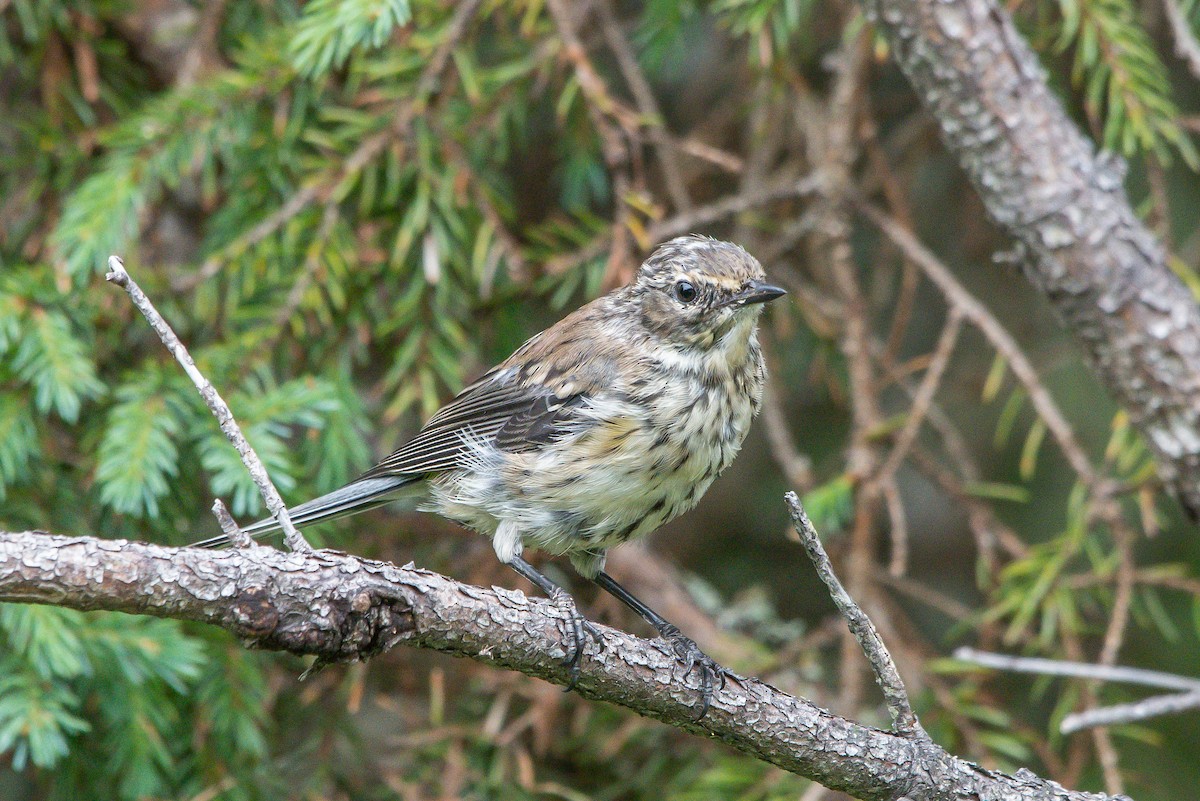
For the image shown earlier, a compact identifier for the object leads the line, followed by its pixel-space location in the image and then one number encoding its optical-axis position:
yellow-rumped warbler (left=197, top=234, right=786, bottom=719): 6.70
